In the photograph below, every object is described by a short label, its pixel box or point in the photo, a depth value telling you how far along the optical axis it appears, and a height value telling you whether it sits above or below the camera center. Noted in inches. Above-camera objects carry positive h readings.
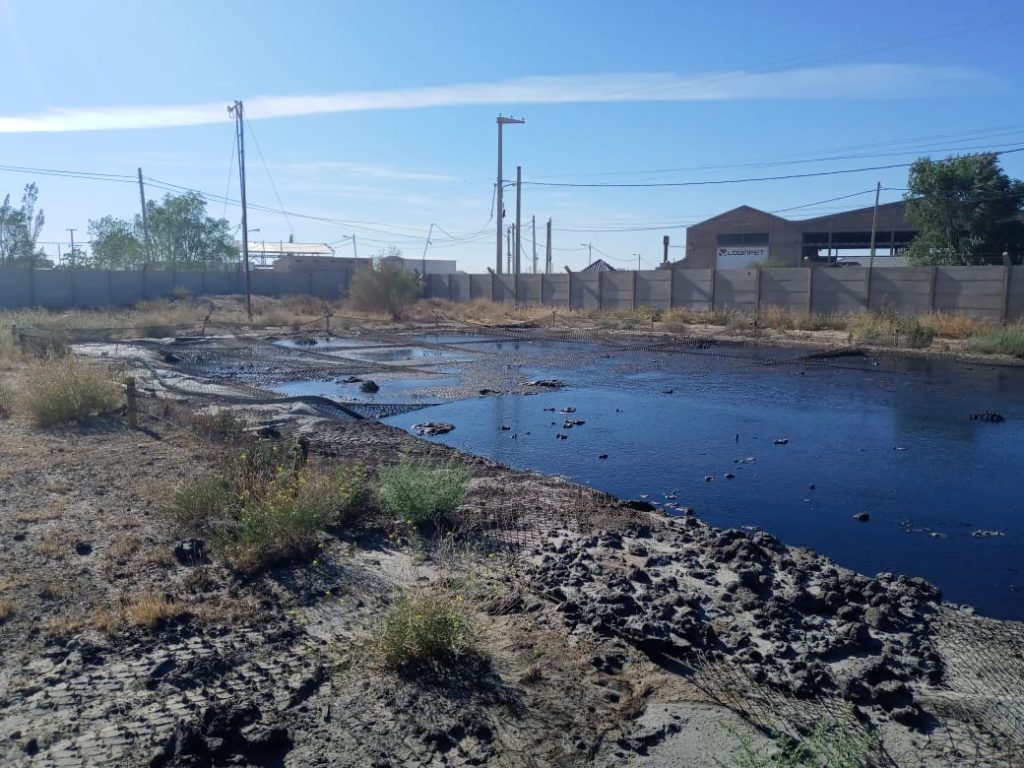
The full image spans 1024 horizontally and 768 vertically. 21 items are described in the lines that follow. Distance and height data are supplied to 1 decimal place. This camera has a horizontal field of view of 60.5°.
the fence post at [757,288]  1646.2 -13.4
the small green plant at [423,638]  213.9 -88.1
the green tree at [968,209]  1733.5 +148.6
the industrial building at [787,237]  2422.5 +131.7
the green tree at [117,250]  2883.9 +86.4
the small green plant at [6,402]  573.6 -83.3
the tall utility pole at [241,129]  1596.9 +268.9
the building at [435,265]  3312.0 +53.4
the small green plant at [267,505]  293.9 -83.0
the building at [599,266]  3164.4 +51.8
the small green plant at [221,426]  500.7 -86.6
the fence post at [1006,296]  1304.1 -18.8
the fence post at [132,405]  529.0 -77.5
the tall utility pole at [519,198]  2155.6 +198.5
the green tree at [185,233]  2938.0 +146.4
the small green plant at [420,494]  336.8 -83.0
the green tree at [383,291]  1910.7 -27.4
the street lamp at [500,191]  2089.1 +209.4
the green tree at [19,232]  2217.0 +109.7
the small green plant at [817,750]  164.6 -94.0
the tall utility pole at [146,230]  2394.2 +132.2
